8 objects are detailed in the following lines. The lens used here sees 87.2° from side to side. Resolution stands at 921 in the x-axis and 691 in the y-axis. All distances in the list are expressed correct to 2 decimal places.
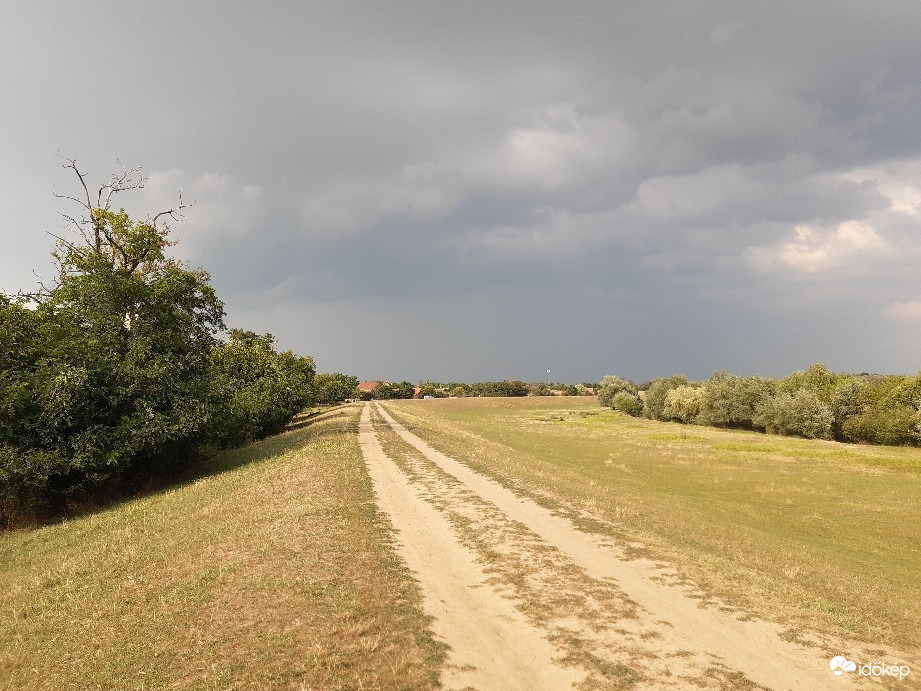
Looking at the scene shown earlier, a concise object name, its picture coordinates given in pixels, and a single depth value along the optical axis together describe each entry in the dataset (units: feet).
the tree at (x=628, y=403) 522.88
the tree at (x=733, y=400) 364.79
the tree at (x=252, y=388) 121.70
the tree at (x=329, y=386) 425.69
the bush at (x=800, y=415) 297.12
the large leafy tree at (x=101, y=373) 82.99
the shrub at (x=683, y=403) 416.26
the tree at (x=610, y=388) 599.37
